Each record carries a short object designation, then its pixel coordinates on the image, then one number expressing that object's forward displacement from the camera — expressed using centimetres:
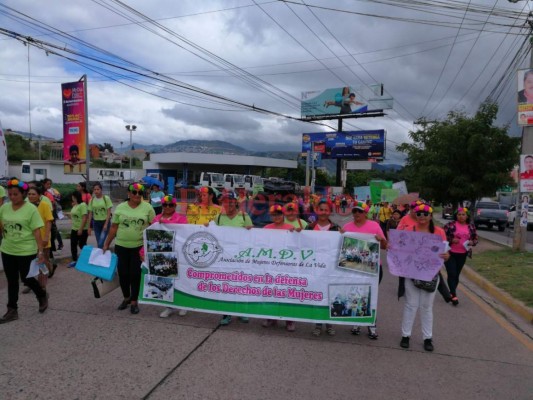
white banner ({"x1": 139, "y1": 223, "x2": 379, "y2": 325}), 504
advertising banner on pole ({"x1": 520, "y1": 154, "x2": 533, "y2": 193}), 1245
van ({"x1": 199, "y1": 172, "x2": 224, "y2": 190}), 3606
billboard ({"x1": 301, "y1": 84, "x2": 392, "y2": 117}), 5472
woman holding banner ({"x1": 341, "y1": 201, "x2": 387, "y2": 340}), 502
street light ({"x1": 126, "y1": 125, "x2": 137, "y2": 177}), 6795
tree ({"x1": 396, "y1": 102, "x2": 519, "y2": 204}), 1577
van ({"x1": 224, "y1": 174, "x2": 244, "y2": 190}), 3675
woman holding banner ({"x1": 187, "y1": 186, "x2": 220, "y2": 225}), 670
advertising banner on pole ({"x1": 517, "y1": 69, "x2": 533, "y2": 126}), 1244
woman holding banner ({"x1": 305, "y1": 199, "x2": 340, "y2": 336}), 564
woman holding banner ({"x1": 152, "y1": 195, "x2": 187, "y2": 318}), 569
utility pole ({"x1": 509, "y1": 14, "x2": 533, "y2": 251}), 1270
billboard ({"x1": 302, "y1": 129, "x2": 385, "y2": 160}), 5134
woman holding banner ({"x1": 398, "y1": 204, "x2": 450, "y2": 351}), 469
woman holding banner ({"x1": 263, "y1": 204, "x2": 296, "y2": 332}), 538
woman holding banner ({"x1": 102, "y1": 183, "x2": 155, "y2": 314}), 560
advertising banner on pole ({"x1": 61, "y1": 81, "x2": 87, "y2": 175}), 1544
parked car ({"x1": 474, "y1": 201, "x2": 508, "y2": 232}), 2477
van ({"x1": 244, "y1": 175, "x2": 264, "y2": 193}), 3831
